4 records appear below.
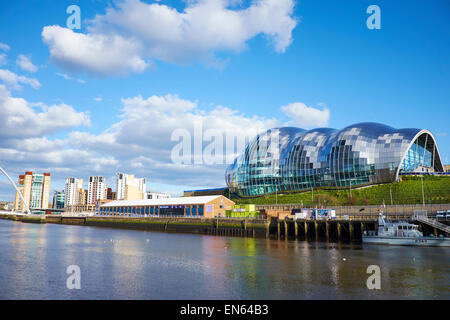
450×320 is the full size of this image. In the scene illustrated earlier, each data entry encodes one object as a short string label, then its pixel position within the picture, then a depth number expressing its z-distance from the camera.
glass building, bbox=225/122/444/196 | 103.19
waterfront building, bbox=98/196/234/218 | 107.19
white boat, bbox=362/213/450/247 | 55.97
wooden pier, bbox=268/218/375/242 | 68.81
